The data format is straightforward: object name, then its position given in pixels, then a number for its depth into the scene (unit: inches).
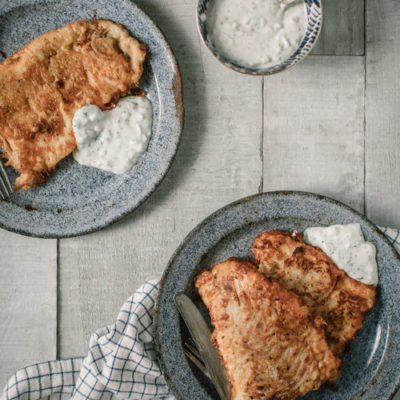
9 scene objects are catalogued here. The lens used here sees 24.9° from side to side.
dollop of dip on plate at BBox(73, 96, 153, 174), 35.8
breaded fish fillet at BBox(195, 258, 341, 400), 33.5
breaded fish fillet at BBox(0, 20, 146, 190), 35.4
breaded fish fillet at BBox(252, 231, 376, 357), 34.6
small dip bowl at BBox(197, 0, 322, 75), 34.5
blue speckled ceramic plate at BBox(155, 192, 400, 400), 35.2
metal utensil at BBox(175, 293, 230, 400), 34.9
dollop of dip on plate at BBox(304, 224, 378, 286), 34.8
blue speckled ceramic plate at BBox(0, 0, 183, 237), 35.8
